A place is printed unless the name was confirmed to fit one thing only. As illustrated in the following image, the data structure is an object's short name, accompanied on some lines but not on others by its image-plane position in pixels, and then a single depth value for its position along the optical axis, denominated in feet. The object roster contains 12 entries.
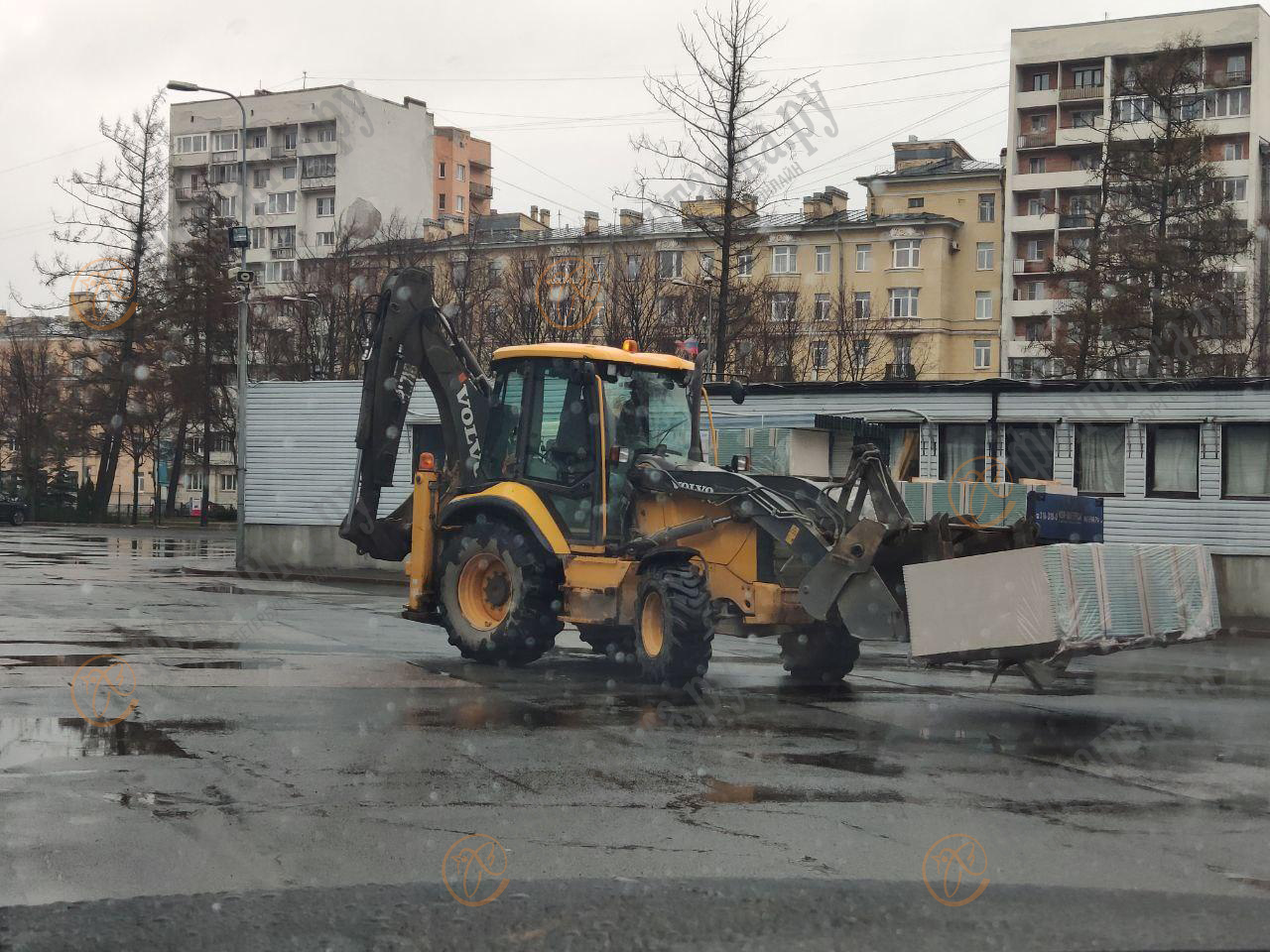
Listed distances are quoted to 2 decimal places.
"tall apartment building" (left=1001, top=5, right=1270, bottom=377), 264.52
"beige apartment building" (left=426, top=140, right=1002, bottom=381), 271.08
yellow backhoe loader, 41.09
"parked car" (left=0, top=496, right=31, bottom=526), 206.39
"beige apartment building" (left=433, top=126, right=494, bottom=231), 379.14
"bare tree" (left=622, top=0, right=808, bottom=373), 112.06
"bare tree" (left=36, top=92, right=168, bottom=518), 204.54
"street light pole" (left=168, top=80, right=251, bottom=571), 110.11
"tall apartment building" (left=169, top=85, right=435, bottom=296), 351.05
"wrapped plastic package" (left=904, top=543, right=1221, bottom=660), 35.50
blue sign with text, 79.66
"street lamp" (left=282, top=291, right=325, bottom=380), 185.06
